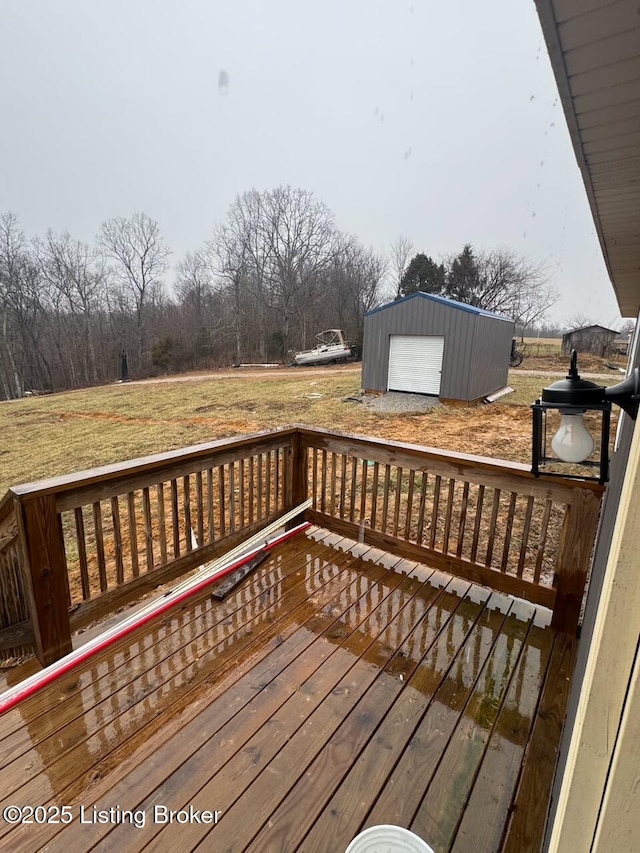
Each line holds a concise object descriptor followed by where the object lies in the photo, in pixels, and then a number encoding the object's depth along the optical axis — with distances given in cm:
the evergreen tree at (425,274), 2036
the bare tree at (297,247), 2238
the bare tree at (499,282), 1161
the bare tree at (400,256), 2200
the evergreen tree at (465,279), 1919
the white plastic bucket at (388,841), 105
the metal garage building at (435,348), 985
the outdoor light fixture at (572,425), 108
